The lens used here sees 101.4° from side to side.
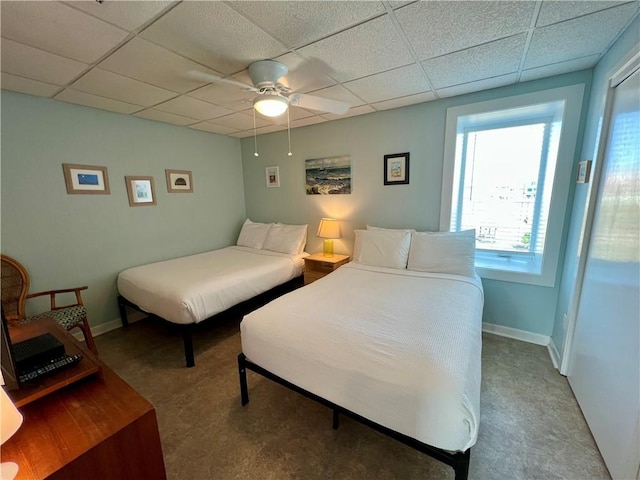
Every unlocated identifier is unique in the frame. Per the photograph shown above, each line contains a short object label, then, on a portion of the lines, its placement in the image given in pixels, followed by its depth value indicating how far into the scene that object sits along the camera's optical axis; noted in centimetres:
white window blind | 250
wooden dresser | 83
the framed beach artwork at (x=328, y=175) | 342
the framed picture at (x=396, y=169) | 300
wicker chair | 223
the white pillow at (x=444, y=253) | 250
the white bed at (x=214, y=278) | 234
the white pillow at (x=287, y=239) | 366
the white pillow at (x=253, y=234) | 398
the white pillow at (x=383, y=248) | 279
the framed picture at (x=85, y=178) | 263
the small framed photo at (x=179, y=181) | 345
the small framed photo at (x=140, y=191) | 309
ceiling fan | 184
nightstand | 324
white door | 129
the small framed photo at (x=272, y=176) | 403
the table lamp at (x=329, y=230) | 337
